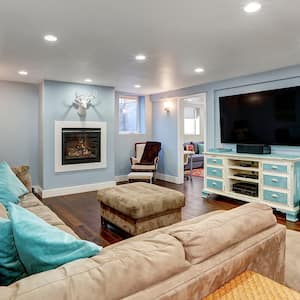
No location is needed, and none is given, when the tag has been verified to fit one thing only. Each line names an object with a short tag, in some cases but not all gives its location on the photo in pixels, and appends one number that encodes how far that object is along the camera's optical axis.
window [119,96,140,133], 7.03
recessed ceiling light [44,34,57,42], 2.76
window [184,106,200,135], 10.26
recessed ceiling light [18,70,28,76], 4.39
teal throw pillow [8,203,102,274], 0.99
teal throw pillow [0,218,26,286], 1.07
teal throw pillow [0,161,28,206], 2.68
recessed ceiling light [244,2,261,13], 2.12
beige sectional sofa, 0.82
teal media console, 3.77
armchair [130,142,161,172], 6.16
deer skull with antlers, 5.49
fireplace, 5.34
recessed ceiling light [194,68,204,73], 4.29
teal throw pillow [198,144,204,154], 9.15
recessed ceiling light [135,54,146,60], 3.48
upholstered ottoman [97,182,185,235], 2.94
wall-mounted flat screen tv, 4.09
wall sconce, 6.63
